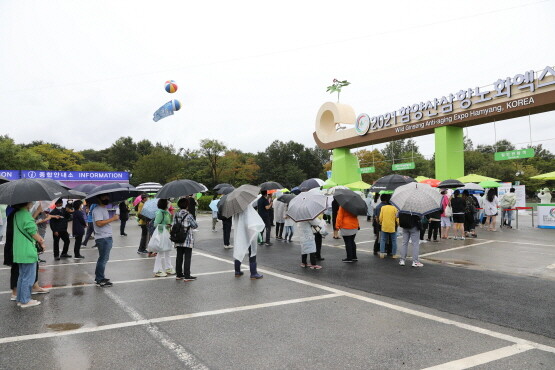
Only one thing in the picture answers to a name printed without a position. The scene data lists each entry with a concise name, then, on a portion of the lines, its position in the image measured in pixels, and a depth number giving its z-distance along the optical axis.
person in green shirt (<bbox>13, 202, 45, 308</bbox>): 5.82
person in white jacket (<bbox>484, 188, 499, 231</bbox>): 15.86
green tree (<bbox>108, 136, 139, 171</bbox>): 73.44
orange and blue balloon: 17.80
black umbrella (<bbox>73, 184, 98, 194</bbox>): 14.16
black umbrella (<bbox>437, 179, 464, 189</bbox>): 14.70
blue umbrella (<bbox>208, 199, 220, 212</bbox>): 16.88
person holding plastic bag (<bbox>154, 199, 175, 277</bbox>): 8.02
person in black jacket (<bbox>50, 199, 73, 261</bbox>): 10.45
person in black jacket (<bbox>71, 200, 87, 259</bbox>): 10.71
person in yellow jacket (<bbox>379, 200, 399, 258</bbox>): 9.50
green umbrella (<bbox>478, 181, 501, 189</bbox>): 18.23
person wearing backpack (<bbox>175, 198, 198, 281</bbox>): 7.43
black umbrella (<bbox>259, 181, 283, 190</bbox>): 12.10
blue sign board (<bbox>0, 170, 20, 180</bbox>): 30.43
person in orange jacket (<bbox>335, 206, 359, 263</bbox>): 9.02
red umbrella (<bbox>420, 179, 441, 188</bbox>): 18.03
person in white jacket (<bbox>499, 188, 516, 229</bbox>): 16.88
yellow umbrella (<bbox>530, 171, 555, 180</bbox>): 16.17
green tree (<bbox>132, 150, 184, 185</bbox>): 47.81
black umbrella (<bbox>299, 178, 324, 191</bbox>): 13.09
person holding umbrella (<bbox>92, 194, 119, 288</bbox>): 7.03
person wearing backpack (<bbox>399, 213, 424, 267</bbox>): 8.50
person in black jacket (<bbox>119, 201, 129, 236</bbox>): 16.65
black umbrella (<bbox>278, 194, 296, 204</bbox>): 12.73
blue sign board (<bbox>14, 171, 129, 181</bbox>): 33.44
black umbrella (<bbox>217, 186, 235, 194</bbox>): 13.82
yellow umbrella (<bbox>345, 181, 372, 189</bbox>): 24.04
